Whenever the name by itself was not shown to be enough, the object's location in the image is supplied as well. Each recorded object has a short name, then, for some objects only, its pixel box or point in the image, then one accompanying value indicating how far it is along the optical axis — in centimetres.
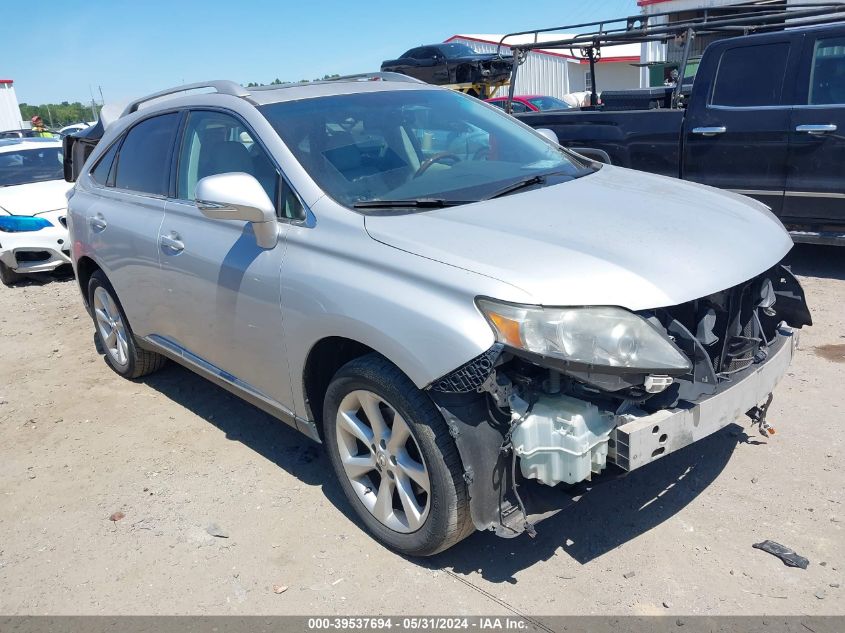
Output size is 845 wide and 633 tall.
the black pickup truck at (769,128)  573
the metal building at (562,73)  3534
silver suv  242
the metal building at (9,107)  3928
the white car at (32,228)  815
